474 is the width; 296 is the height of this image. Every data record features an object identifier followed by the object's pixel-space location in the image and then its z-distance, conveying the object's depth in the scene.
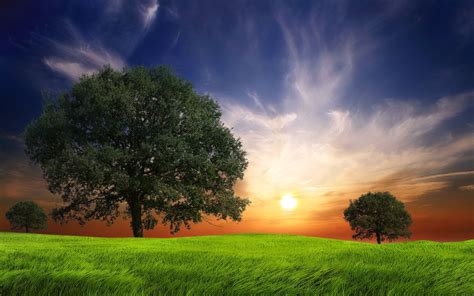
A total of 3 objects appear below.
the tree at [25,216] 54.81
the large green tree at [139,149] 25.98
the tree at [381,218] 50.94
